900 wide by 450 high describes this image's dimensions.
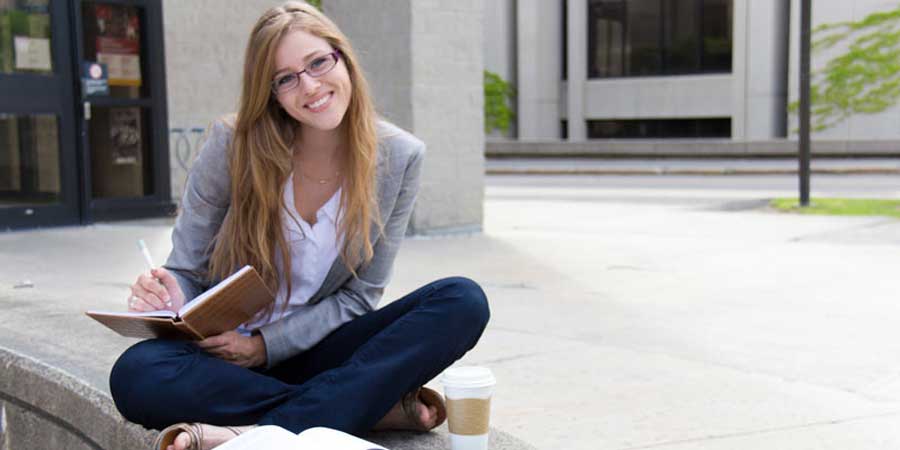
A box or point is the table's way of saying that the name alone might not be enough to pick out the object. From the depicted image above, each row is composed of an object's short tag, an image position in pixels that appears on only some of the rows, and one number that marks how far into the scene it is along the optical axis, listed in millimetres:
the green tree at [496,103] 31969
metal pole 12320
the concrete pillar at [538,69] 31656
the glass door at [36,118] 9031
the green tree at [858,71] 26266
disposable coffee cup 2637
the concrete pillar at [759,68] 27781
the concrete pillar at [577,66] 31125
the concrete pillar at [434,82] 9125
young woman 2672
